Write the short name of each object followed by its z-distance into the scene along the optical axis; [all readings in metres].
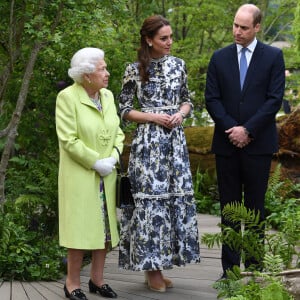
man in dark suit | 6.15
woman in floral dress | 6.18
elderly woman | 5.81
